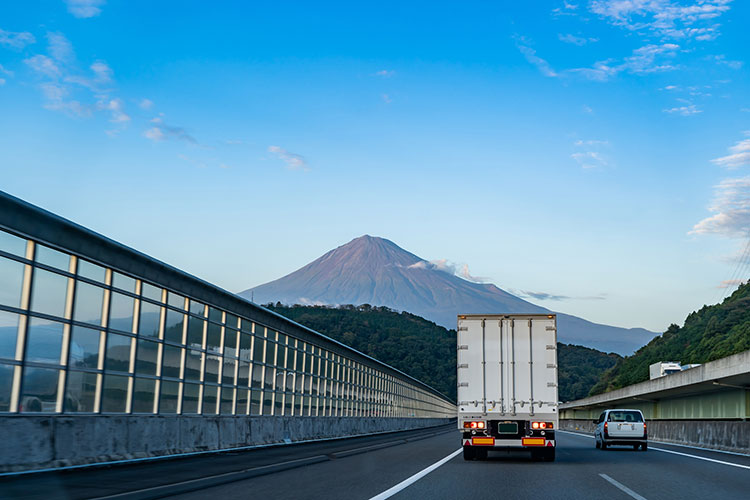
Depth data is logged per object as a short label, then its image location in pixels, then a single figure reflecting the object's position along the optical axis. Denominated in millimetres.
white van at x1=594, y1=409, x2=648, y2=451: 28609
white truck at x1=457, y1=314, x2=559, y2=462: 20047
